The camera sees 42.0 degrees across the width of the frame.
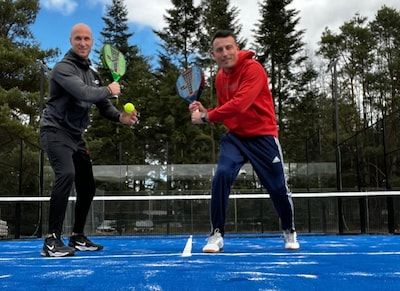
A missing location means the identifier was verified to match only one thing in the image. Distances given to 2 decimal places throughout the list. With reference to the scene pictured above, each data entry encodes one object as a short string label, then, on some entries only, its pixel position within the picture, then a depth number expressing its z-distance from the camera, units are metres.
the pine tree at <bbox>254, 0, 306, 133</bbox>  32.12
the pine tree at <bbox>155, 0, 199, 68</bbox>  32.38
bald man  3.94
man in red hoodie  4.18
